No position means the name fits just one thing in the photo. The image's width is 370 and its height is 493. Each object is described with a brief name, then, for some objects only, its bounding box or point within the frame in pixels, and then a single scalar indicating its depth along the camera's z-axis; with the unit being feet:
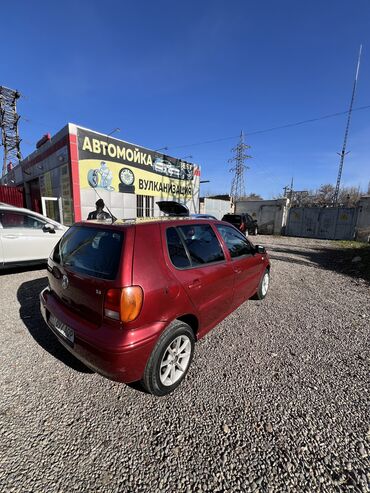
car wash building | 31.07
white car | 16.38
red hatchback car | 5.84
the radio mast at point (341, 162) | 72.00
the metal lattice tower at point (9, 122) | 63.36
